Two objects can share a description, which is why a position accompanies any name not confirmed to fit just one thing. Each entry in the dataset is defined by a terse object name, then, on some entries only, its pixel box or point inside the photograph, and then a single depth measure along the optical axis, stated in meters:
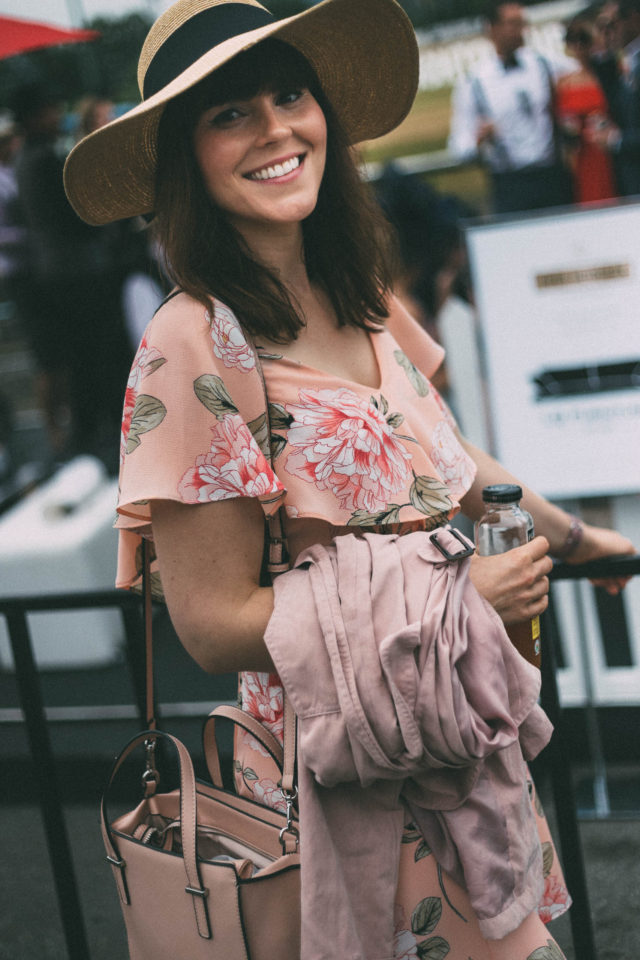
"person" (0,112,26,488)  6.25
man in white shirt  6.42
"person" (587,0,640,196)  5.62
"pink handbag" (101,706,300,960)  1.34
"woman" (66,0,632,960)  1.32
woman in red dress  6.20
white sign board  3.48
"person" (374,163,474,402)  6.24
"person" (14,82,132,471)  5.79
